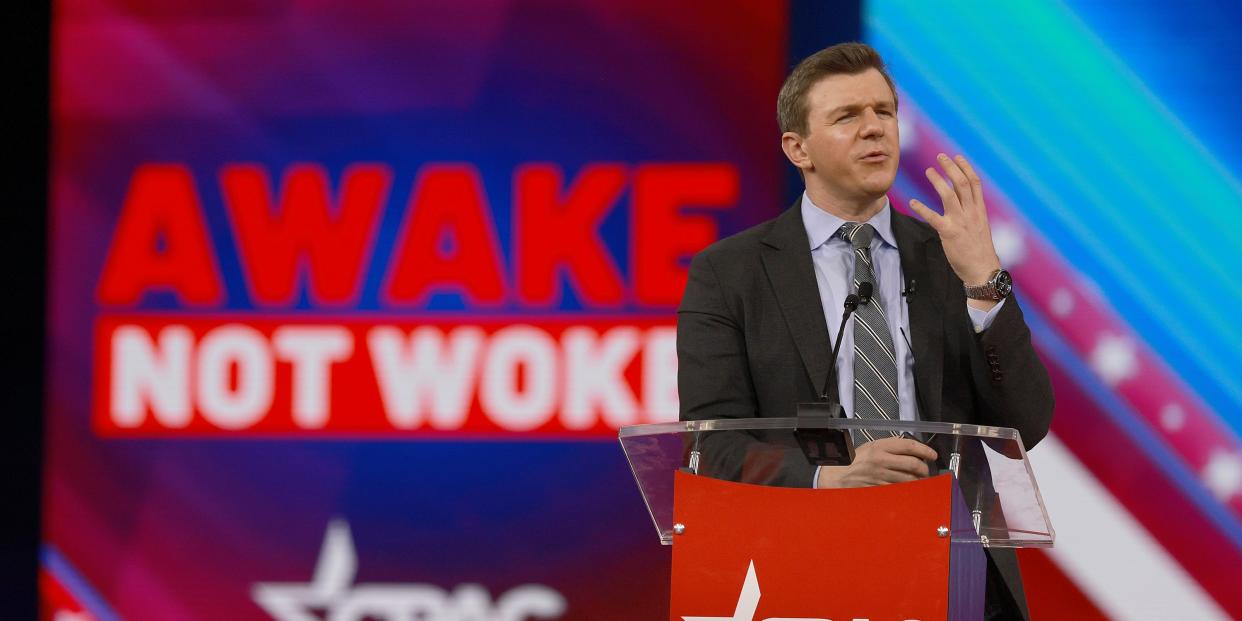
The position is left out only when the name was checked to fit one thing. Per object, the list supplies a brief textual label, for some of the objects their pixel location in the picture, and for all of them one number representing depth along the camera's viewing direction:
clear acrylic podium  8.89
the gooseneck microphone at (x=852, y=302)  9.05
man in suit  9.28
